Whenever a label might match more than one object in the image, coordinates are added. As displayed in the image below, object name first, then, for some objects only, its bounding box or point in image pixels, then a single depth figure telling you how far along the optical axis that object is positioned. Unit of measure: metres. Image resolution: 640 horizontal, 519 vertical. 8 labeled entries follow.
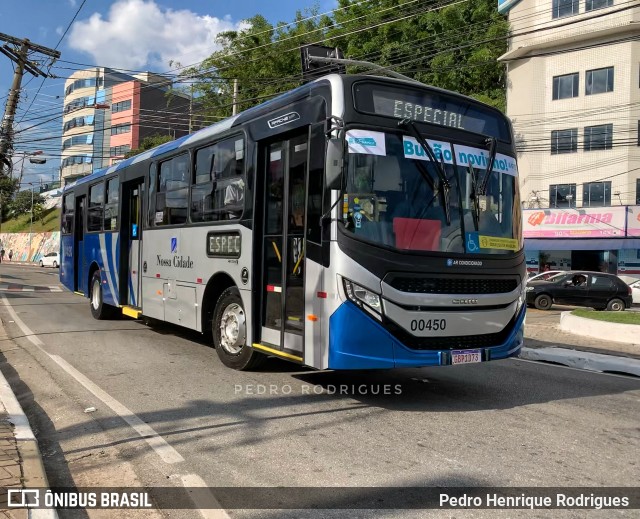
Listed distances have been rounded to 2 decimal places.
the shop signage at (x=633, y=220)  30.09
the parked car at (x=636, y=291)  25.89
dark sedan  21.42
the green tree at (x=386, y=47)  35.25
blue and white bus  5.46
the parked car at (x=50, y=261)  49.47
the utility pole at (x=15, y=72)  21.17
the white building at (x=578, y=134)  30.86
